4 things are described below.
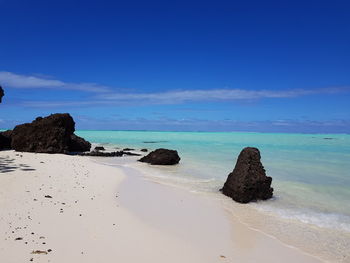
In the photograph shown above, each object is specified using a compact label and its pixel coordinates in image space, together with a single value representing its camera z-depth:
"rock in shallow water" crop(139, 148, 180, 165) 23.00
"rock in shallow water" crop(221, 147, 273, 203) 11.66
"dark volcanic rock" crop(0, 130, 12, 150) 25.41
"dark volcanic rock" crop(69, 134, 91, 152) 30.14
